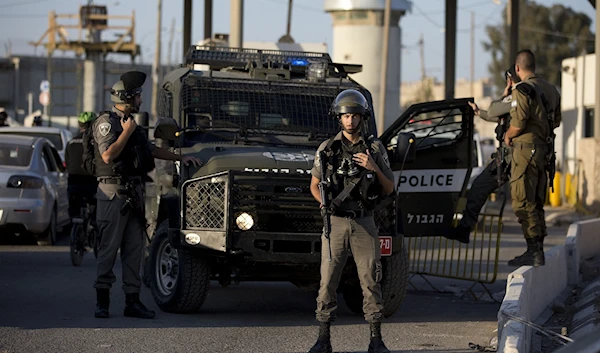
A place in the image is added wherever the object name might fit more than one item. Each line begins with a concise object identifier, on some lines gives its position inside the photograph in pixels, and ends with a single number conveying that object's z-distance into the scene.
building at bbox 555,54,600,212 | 31.21
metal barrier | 12.60
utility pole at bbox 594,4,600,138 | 23.23
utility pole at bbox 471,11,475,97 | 90.47
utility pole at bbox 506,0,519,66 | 27.66
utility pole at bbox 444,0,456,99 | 26.45
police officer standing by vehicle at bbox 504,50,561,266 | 10.90
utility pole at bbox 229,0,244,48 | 20.64
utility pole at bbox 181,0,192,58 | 27.72
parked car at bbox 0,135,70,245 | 15.94
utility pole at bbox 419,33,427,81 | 104.62
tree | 83.75
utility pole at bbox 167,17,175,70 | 91.06
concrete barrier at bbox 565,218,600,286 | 12.97
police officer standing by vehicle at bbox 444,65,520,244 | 11.17
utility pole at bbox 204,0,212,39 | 27.70
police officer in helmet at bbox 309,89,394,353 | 8.02
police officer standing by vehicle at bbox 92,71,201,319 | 9.82
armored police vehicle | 9.78
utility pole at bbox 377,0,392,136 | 31.16
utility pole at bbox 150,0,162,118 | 50.31
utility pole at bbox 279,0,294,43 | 35.54
